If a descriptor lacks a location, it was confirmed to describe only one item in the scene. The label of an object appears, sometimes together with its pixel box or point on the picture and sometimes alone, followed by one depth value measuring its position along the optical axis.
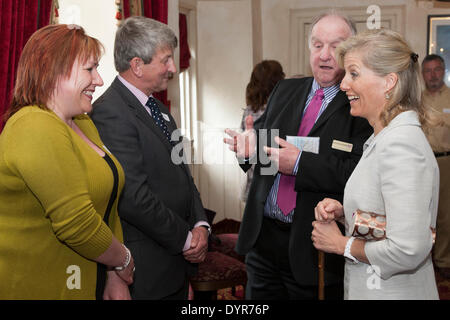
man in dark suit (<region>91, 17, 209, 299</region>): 2.06
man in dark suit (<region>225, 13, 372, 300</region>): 2.22
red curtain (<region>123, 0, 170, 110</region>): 3.98
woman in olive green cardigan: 1.45
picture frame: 6.80
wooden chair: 3.61
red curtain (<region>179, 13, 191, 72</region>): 6.27
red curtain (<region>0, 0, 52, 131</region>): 2.48
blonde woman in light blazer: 1.46
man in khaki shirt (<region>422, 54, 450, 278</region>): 4.82
